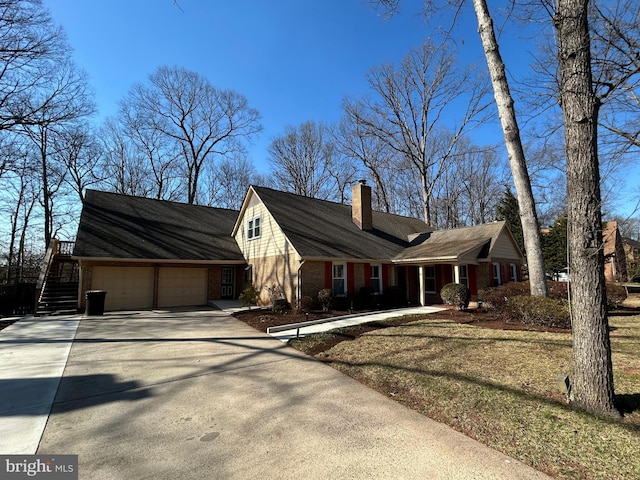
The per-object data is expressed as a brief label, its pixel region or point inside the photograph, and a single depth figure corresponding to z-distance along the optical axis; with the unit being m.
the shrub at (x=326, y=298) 13.23
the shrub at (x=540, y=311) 9.02
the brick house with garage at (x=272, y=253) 14.28
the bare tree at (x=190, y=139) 30.20
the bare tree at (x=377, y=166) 27.92
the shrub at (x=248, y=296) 13.34
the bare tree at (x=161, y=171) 30.50
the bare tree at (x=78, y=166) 26.65
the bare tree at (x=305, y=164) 33.62
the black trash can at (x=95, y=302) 12.71
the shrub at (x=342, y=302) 13.74
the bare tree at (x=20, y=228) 27.51
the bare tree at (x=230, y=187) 35.72
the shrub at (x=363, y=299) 14.40
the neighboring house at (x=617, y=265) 28.89
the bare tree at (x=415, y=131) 25.02
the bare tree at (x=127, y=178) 30.11
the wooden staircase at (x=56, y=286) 13.87
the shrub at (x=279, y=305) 13.19
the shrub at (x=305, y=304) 12.98
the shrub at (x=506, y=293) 11.11
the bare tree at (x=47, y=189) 26.29
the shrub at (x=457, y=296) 12.88
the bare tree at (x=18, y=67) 11.87
